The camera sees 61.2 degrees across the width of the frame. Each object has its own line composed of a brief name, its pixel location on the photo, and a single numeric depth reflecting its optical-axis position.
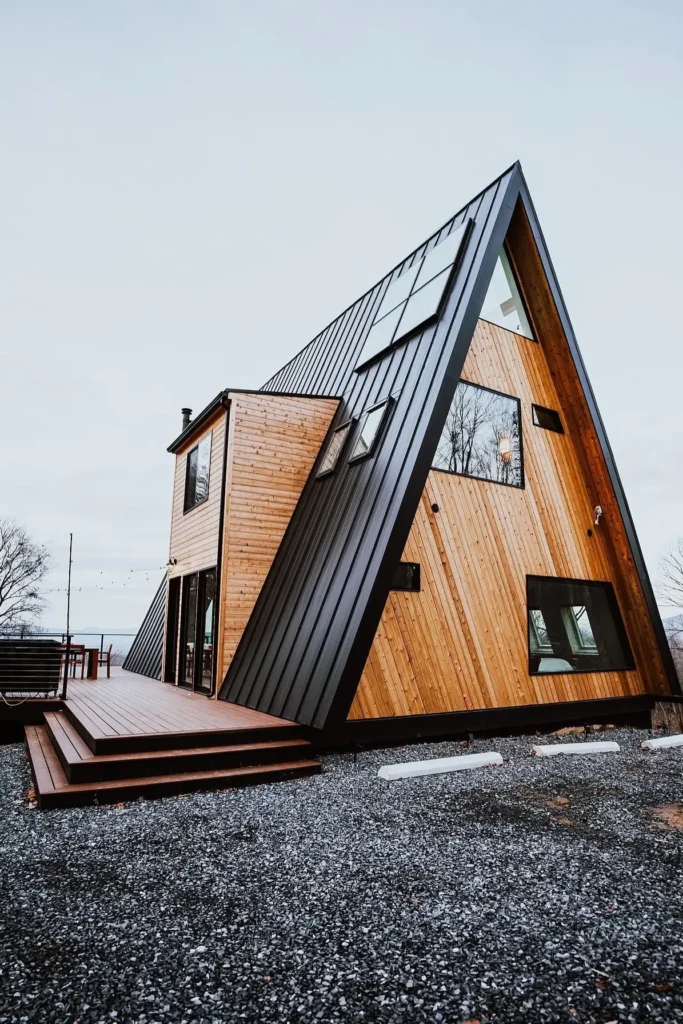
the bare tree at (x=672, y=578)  28.25
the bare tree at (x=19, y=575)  22.69
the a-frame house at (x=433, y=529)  6.13
